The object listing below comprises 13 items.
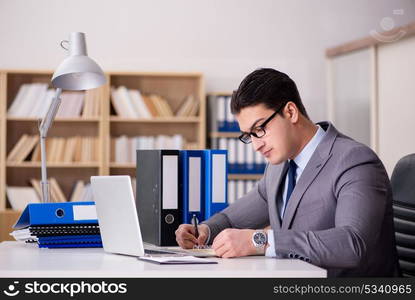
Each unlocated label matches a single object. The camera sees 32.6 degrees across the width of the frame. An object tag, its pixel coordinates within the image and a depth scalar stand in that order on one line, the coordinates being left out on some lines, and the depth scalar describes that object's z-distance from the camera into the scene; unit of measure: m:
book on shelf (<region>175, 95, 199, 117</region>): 5.84
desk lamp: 2.61
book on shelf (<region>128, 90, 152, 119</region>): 5.77
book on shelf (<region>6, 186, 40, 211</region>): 5.65
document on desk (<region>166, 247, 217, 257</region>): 2.01
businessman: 1.89
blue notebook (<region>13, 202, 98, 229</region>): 2.27
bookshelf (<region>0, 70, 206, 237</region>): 5.64
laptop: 1.90
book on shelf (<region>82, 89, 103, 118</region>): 5.71
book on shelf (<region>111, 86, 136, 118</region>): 5.75
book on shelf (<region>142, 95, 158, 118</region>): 5.80
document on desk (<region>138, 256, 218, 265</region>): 1.78
